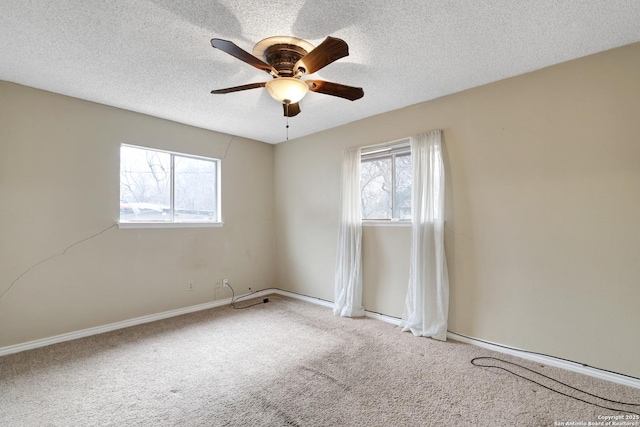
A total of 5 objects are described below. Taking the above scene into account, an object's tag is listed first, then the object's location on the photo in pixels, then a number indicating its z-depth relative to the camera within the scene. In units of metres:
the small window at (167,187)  3.39
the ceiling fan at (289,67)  1.83
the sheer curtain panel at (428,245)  2.88
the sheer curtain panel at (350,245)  3.60
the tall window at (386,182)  3.36
